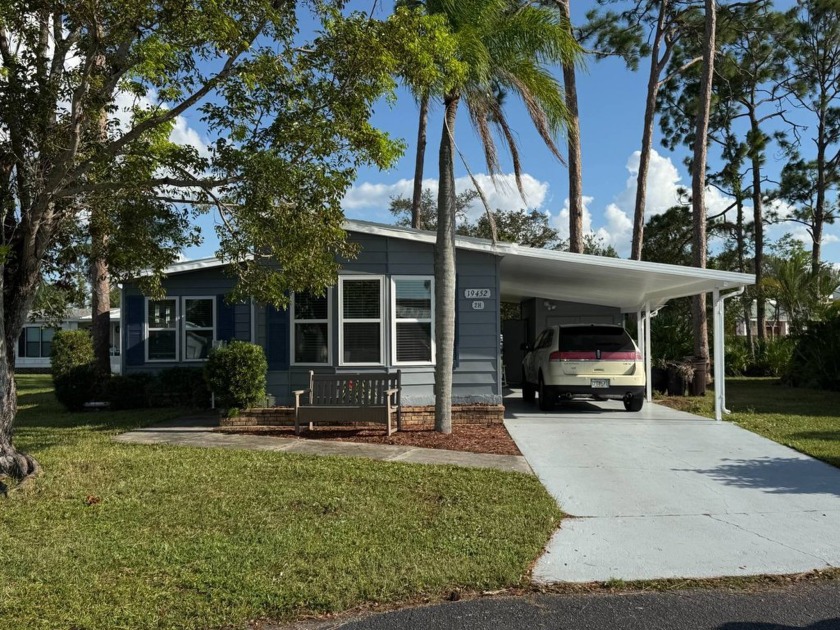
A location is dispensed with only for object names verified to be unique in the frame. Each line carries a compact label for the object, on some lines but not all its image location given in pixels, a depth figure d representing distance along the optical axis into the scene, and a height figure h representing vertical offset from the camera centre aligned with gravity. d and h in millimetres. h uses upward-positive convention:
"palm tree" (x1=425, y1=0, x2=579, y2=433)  8938 +3462
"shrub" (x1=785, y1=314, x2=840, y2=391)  17422 -512
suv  11812 -415
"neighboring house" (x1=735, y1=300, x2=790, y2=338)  23781 +1096
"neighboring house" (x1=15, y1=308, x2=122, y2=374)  32375 -162
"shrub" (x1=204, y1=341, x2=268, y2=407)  10289 -426
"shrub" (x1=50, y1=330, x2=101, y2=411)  13523 -612
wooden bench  9555 -835
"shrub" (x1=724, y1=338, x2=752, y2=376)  22391 -659
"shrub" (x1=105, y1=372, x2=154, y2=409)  13602 -947
